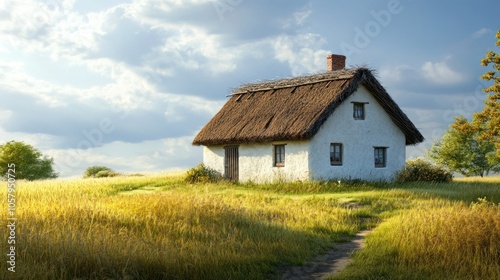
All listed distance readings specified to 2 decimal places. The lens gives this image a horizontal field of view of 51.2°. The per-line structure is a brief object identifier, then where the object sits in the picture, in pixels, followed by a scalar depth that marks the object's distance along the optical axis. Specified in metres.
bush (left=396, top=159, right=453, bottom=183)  30.62
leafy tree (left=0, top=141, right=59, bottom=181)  51.59
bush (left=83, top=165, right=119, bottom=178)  47.97
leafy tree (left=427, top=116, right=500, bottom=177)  50.12
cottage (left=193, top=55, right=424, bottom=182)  26.48
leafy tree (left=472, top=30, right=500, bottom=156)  33.03
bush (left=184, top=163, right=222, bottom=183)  30.25
